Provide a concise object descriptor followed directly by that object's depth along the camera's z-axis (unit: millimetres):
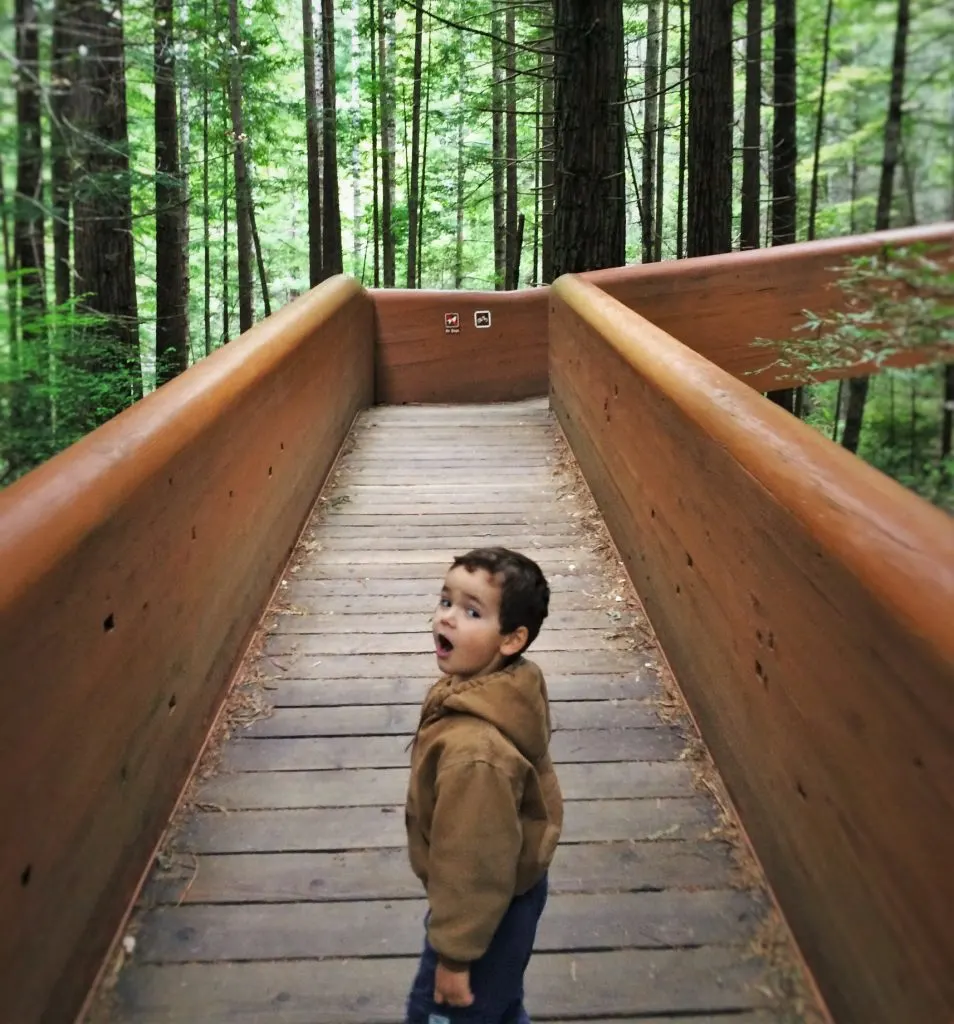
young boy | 1445
